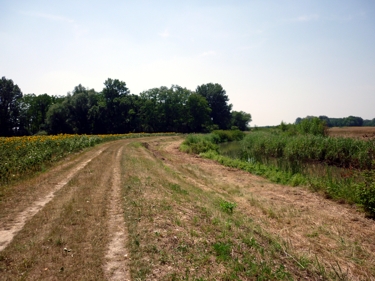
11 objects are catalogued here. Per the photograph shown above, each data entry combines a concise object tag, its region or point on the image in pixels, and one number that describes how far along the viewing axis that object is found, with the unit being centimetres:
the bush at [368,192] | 854
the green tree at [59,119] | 6097
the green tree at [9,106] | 5977
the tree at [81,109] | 6419
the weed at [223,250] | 490
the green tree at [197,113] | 7994
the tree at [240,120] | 10740
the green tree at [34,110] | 6856
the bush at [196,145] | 2892
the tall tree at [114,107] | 7062
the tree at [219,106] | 9869
